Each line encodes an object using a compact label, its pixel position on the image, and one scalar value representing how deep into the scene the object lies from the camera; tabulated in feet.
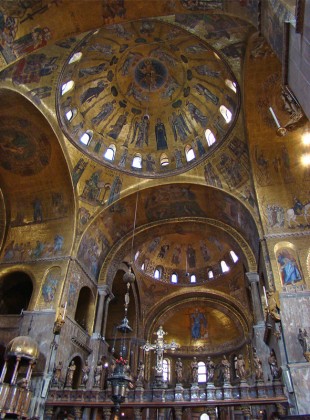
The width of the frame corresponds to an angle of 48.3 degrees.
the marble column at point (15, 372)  40.40
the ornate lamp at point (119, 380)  28.96
